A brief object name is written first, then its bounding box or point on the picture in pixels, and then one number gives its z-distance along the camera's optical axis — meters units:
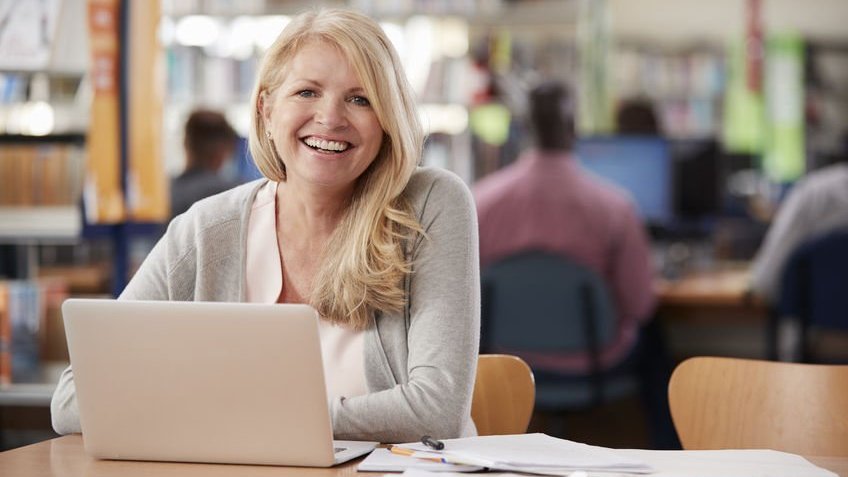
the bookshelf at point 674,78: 9.57
